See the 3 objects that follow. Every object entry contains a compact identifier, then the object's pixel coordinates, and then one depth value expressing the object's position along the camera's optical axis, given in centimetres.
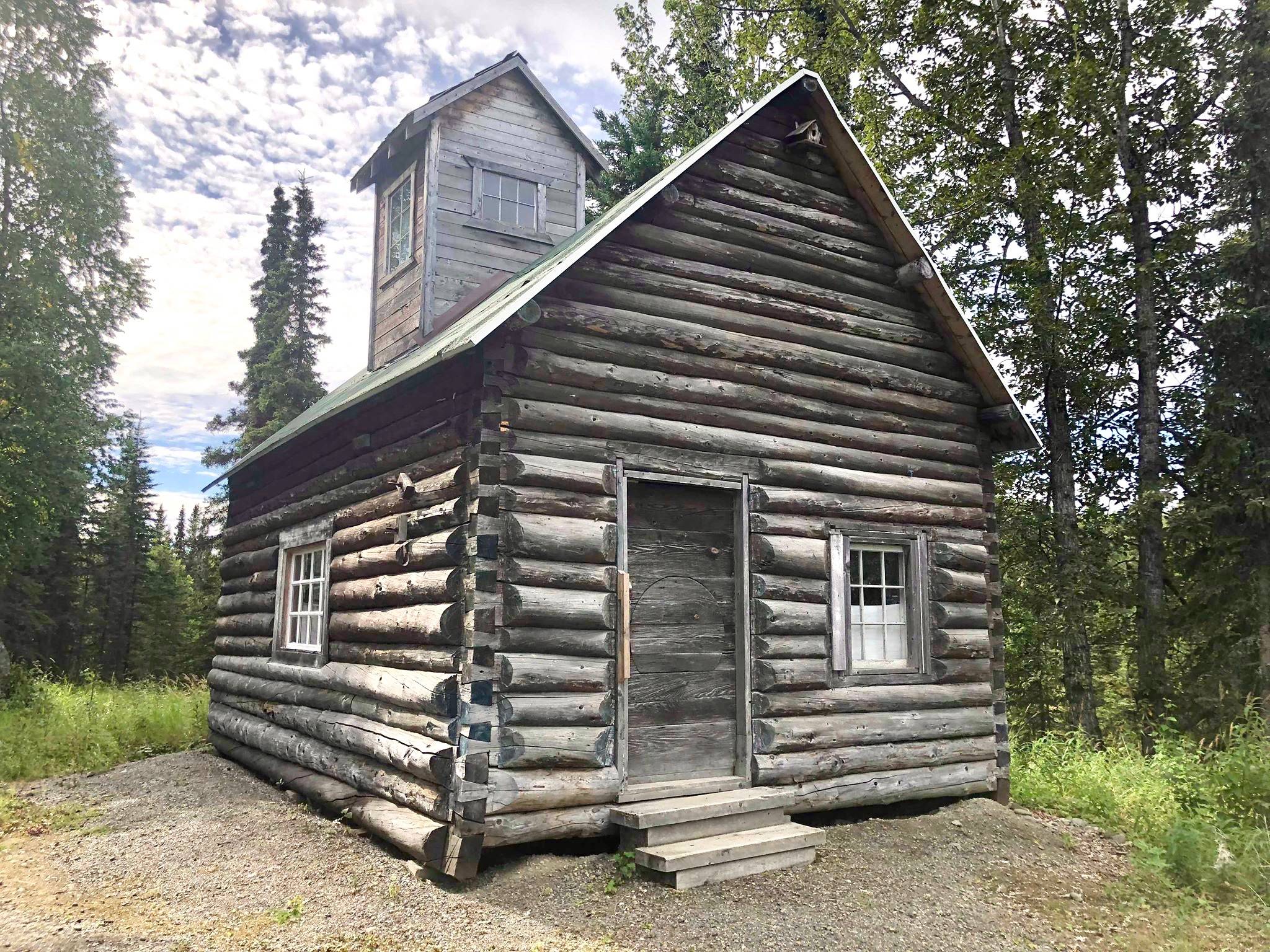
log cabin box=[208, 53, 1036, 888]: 666
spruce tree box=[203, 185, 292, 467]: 2840
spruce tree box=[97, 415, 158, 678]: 3177
